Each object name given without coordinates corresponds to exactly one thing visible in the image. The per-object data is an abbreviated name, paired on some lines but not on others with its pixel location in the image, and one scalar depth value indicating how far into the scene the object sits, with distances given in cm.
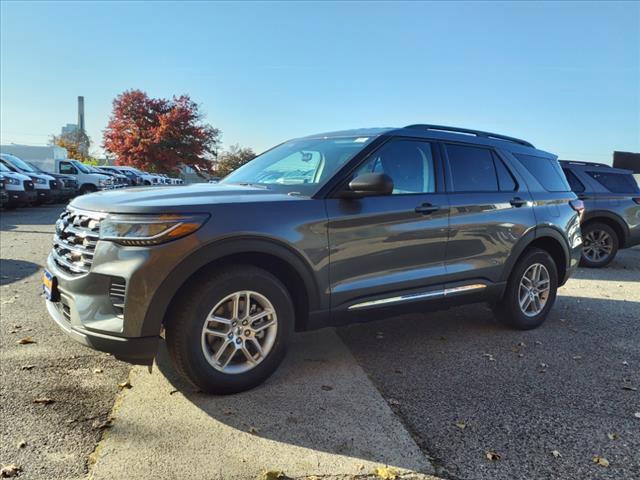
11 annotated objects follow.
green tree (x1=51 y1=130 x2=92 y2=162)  5965
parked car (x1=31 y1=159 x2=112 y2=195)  2303
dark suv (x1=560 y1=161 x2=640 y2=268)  908
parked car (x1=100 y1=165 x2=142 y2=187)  3006
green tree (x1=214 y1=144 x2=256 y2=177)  5232
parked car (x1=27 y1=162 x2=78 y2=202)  1922
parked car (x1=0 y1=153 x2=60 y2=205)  1716
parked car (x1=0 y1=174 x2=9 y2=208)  1438
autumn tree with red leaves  3884
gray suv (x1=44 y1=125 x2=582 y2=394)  300
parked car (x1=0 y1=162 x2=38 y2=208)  1511
